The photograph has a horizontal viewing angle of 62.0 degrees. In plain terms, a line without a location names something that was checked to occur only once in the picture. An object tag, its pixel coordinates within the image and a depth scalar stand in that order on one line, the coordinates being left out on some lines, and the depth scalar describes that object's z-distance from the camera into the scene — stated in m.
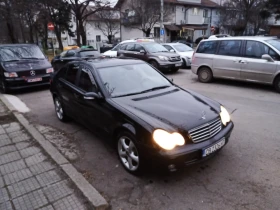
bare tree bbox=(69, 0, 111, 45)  24.44
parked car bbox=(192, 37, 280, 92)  7.47
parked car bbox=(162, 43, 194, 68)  13.28
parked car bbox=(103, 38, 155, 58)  13.82
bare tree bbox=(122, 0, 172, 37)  31.08
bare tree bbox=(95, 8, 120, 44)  41.07
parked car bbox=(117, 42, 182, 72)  11.38
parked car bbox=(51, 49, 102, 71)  11.81
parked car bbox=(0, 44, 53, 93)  8.35
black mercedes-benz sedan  2.89
